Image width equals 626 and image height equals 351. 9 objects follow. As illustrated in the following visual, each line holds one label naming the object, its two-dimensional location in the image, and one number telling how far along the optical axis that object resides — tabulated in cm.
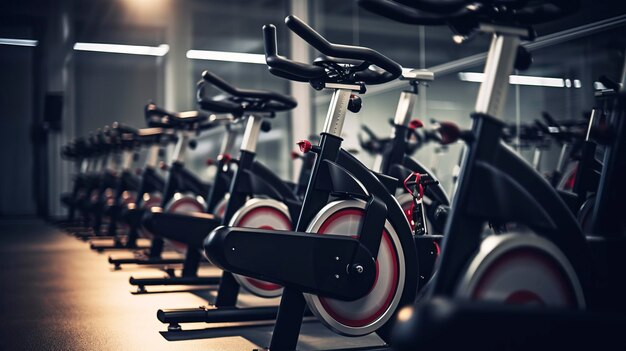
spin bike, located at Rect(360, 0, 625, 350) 150
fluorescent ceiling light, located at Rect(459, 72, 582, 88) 508
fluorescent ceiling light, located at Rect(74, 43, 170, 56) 1074
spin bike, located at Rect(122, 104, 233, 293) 400
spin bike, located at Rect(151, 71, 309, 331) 302
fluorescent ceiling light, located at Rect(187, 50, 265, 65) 902
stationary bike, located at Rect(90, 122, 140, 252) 630
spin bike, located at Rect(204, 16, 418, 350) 209
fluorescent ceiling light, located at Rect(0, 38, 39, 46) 1093
